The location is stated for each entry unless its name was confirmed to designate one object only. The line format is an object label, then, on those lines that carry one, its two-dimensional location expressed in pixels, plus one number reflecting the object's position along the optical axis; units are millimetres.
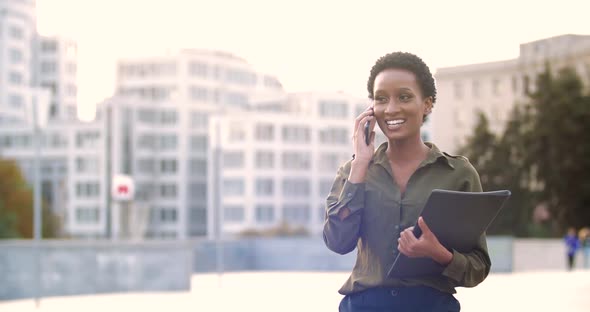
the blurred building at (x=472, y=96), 93750
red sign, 31812
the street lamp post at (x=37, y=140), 20562
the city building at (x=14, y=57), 110438
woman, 3467
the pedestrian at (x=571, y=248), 35325
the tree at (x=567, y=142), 53094
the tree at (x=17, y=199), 75688
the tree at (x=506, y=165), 57312
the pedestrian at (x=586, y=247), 40000
